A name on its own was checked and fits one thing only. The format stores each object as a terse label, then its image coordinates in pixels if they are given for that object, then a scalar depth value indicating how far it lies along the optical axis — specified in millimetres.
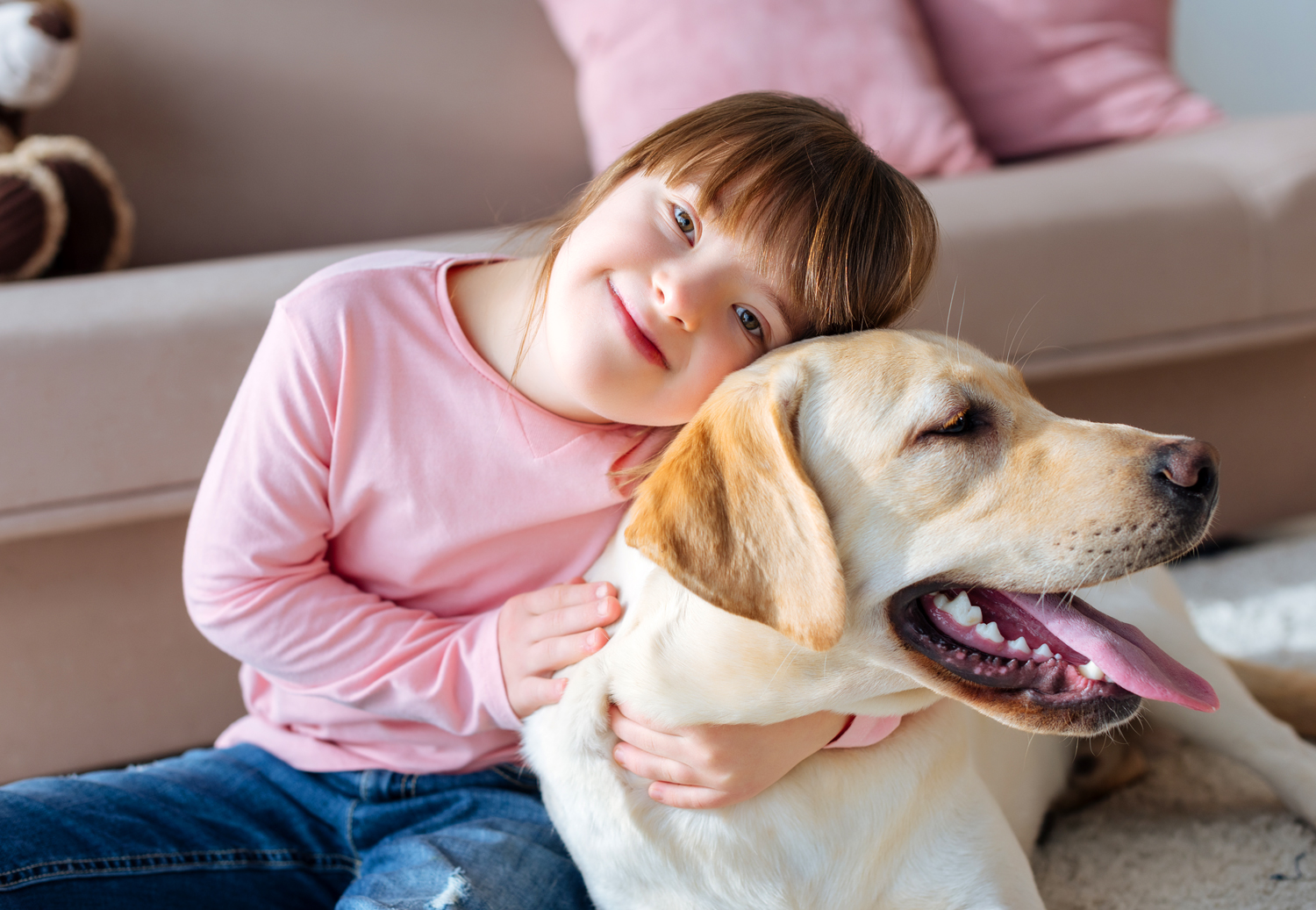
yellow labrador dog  932
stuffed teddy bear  1728
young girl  1139
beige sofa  1489
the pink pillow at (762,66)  2229
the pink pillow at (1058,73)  2520
